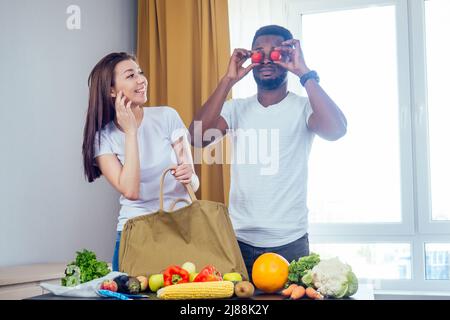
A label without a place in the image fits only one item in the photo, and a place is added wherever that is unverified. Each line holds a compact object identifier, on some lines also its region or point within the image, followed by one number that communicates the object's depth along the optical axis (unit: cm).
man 214
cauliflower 129
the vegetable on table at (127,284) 133
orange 134
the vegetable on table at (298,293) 128
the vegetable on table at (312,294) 128
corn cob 124
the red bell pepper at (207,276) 133
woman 217
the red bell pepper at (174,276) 137
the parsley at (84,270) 145
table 129
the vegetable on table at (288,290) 130
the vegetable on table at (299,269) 135
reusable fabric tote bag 161
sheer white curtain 272
